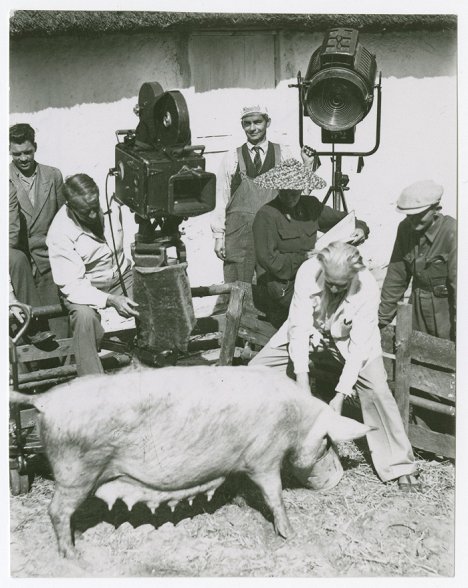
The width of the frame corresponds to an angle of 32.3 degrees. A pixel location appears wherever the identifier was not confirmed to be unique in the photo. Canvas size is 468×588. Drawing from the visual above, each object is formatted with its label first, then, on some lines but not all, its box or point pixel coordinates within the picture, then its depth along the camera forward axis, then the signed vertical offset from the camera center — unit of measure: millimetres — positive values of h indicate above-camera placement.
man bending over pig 5141 -328
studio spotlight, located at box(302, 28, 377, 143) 5980 +1564
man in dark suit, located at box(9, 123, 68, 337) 5918 +677
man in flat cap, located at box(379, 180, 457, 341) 5492 +201
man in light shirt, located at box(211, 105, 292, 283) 6746 +851
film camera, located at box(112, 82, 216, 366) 4844 +559
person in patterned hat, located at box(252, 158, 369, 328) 5785 +468
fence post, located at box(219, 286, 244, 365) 6016 -247
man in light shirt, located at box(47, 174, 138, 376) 5418 +215
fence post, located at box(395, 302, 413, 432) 5539 -454
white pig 4504 -810
